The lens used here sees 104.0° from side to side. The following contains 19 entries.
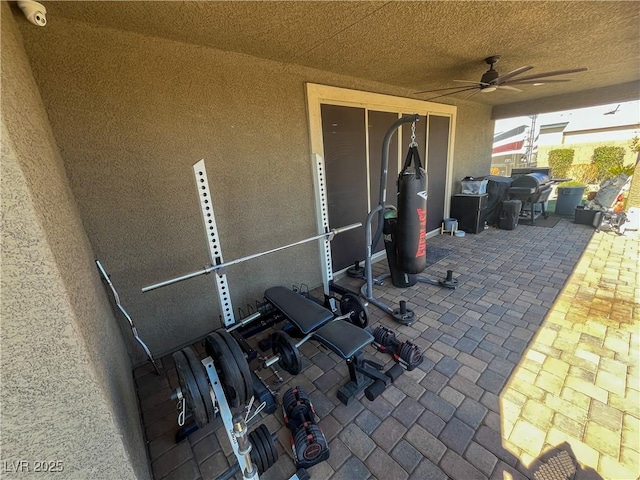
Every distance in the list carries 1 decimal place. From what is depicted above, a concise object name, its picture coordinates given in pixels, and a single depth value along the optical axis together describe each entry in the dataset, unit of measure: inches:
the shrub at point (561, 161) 359.3
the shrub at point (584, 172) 327.3
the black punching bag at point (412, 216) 93.4
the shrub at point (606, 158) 315.9
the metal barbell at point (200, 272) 62.4
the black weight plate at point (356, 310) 90.4
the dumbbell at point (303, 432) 52.9
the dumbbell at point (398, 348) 75.9
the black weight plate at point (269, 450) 51.8
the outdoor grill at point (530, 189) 203.6
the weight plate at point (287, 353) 67.1
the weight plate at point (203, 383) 47.2
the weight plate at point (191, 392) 46.3
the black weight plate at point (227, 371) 50.5
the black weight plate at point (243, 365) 51.8
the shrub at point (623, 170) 200.1
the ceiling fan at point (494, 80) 103.9
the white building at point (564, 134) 357.1
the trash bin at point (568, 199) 221.3
